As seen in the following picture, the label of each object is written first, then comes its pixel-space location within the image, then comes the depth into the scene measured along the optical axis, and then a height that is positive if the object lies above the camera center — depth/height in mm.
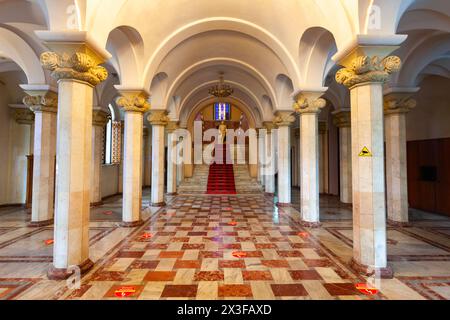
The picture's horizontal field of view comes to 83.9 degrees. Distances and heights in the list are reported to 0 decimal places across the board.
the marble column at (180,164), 14596 +279
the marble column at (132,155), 6492 +366
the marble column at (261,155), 14423 +786
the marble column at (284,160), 9438 +318
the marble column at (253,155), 16656 +916
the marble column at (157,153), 9219 +582
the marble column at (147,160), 17172 +608
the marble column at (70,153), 3613 +235
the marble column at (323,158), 13797 +572
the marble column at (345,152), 10336 +688
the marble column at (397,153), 6906 +415
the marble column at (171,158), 11945 +494
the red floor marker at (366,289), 3160 -1562
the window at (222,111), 23203 +5310
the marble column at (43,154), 6645 +411
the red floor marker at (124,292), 3066 -1543
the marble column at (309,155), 6621 +360
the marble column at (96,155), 9891 +556
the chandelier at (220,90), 11230 +3537
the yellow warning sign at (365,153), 3694 +226
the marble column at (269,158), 12664 +525
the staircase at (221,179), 13836 -643
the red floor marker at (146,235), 5547 -1507
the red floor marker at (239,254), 4422 -1542
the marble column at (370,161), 3650 +104
